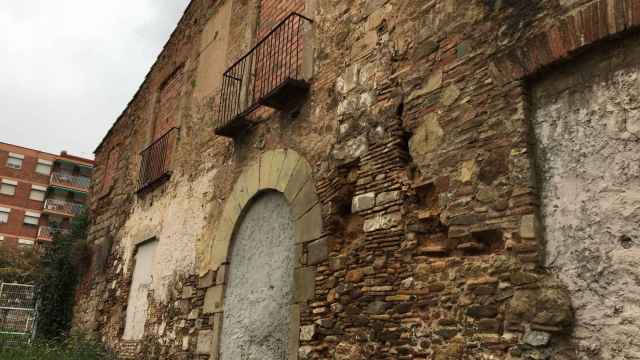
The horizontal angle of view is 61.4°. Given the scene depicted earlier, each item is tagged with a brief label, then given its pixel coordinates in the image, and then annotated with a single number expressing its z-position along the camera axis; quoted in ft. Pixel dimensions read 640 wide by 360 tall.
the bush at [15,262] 67.73
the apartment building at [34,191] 117.91
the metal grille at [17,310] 36.20
